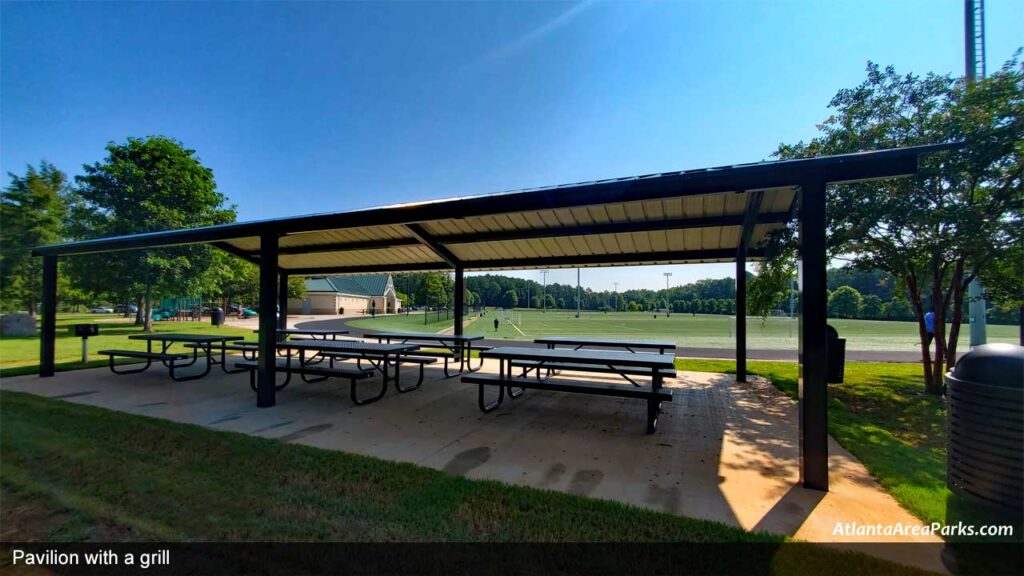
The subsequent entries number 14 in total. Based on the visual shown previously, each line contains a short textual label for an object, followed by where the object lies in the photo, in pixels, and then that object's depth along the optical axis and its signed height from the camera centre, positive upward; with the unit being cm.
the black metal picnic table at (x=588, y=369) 468 -101
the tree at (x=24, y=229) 2044 +360
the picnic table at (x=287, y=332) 1041 -102
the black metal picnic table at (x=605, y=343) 781 -99
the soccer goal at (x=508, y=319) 3954 -258
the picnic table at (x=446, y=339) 893 -105
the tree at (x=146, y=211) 1911 +441
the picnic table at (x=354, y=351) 621 -93
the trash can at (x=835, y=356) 591 -93
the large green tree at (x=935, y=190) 588 +178
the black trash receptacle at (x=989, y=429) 248 -89
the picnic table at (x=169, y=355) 762 -117
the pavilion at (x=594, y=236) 331 +106
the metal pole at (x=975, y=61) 743 +454
